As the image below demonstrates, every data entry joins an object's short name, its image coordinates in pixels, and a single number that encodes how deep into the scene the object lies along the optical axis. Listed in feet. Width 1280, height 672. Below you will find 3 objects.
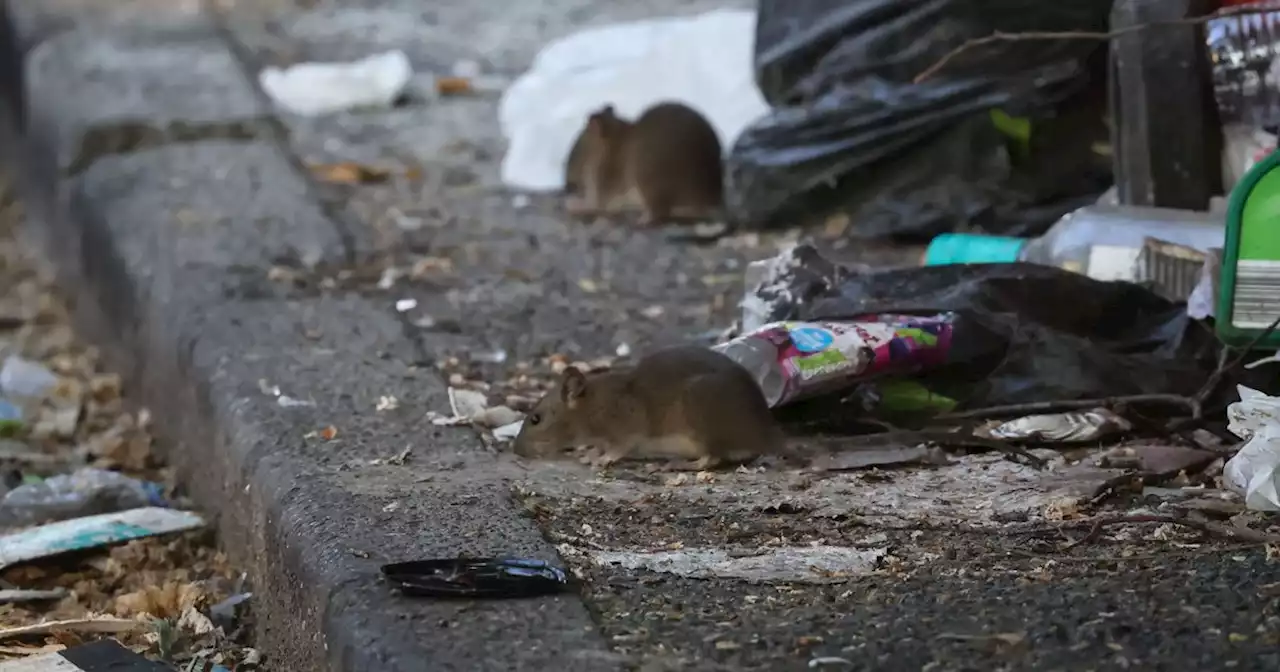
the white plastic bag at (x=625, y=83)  37.01
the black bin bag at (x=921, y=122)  27.81
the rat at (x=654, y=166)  32.60
